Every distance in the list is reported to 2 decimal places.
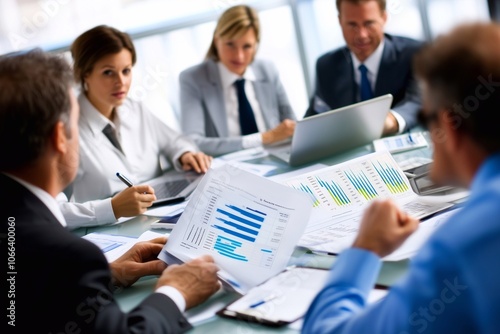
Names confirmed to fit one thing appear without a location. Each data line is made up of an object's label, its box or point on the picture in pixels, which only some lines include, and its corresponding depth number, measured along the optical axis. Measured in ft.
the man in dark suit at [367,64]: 9.75
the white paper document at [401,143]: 7.94
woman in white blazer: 8.55
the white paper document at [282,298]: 4.10
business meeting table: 4.09
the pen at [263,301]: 4.28
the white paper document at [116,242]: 5.78
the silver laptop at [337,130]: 7.55
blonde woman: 11.10
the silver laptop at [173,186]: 7.26
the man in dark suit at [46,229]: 3.63
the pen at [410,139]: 8.10
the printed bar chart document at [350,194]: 5.44
